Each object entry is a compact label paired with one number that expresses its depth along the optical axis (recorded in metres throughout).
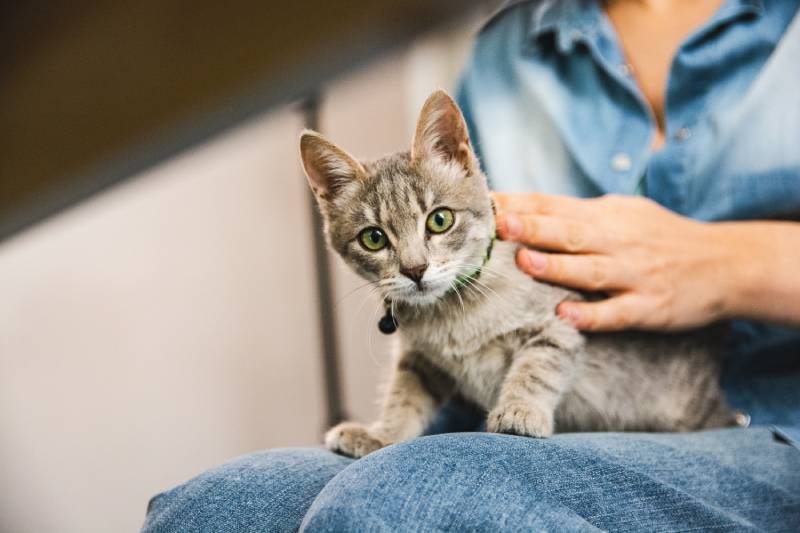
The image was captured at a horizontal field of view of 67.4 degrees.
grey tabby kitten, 0.72
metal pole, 0.94
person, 0.58
